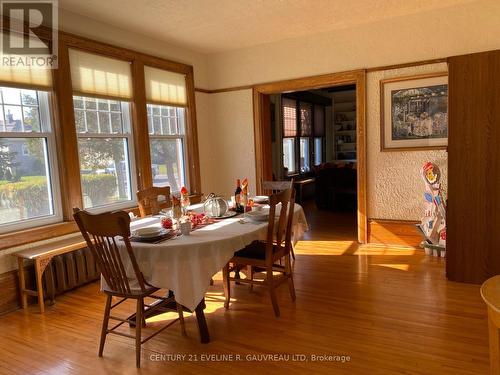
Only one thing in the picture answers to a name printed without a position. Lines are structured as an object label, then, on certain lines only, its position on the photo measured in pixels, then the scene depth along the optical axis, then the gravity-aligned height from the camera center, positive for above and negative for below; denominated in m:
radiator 3.44 -1.05
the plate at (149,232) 2.50 -0.50
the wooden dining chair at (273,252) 2.80 -0.80
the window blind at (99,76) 3.82 +0.89
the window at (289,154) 8.13 -0.09
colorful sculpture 4.11 -0.75
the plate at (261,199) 3.75 -0.48
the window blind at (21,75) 3.24 +0.78
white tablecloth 2.35 -0.66
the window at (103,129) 3.91 +0.33
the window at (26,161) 3.36 +0.02
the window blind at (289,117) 7.99 +0.69
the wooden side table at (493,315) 1.23 -0.57
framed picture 4.28 +0.36
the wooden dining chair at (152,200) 3.53 -0.41
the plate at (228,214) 3.11 -0.51
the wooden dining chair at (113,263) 2.18 -0.64
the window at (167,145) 4.85 +0.15
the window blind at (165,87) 4.66 +0.89
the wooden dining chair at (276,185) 3.85 -0.36
